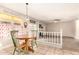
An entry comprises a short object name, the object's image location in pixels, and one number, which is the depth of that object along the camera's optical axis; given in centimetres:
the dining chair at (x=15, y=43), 99
